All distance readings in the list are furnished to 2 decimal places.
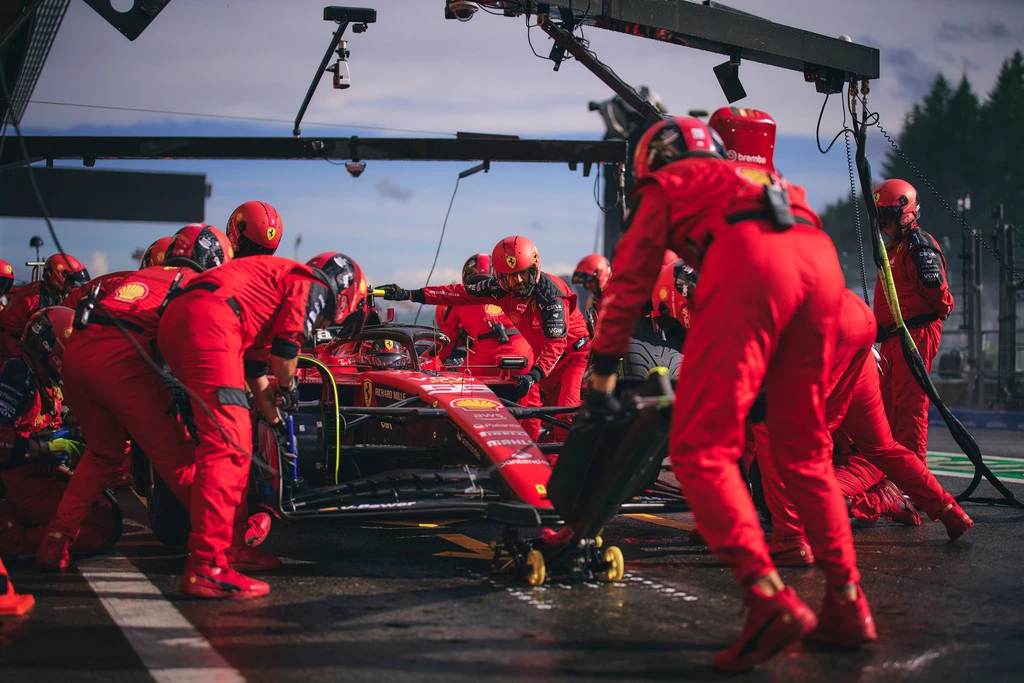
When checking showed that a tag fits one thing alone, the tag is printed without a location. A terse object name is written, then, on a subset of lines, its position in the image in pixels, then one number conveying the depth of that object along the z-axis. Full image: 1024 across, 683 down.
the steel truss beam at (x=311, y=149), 14.70
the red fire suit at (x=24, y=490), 5.75
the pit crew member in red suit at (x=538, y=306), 9.09
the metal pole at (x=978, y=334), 16.67
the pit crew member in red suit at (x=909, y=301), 7.45
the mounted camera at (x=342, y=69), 12.73
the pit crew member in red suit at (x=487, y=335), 10.09
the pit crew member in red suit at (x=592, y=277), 11.14
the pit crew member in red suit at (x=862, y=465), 5.56
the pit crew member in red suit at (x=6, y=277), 12.80
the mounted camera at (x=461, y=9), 9.02
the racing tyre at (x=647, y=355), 6.84
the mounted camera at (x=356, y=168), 15.01
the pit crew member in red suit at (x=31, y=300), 10.35
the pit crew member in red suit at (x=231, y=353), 4.80
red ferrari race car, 5.14
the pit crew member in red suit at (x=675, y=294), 6.25
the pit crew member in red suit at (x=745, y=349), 3.61
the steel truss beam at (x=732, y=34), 8.97
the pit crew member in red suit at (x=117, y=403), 5.32
